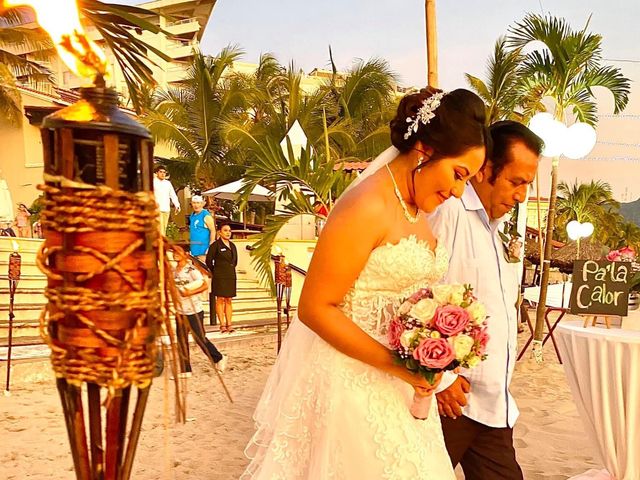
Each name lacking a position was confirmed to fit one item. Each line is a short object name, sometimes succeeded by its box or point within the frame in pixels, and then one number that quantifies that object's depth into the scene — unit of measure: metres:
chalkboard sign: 3.63
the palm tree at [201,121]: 20.09
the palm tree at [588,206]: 31.09
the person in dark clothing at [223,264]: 8.77
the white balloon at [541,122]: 7.52
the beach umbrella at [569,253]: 17.54
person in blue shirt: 10.86
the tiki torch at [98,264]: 0.72
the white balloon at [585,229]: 13.72
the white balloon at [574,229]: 13.94
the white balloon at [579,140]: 7.45
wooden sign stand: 3.73
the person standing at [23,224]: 13.38
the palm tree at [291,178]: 7.72
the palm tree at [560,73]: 7.80
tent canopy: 15.77
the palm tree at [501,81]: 13.13
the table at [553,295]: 8.93
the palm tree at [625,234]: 34.90
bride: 1.70
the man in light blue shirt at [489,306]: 2.15
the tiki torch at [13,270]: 5.20
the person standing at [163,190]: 10.41
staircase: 7.99
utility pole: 6.70
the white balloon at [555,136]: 7.52
